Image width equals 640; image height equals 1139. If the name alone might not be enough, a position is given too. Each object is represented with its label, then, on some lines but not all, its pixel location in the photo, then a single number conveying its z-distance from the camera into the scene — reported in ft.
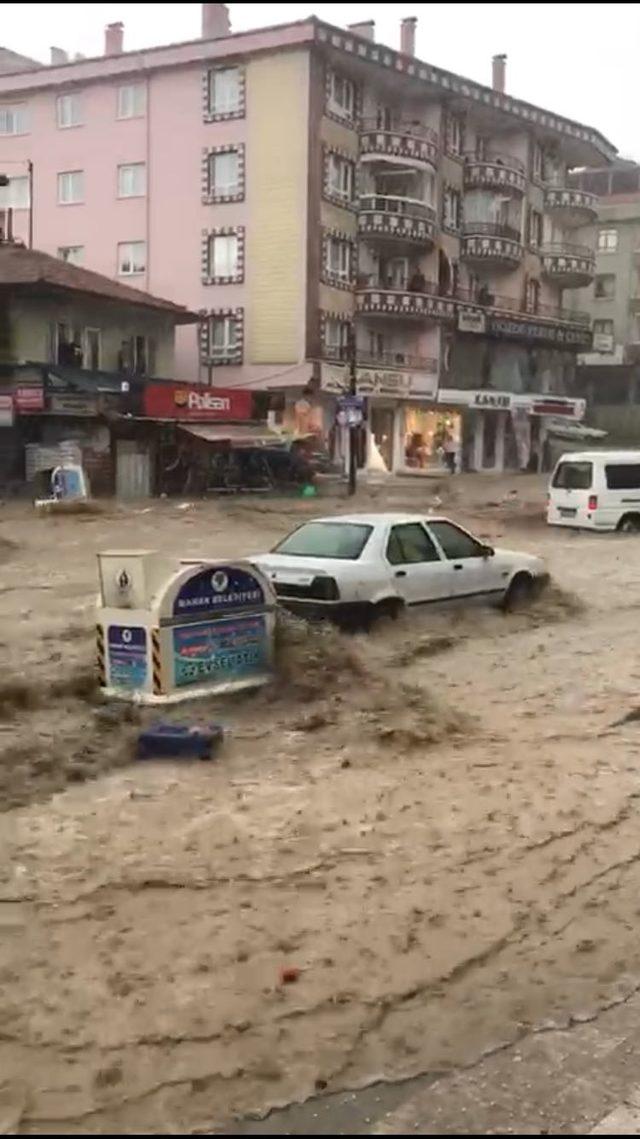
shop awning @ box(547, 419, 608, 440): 172.55
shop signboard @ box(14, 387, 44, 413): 95.81
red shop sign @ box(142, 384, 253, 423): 105.60
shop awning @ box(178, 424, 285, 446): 108.12
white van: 81.56
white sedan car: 37.22
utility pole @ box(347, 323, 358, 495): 105.41
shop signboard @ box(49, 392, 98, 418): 97.50
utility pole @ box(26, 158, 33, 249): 137.80
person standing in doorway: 150.51
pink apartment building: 130.62
